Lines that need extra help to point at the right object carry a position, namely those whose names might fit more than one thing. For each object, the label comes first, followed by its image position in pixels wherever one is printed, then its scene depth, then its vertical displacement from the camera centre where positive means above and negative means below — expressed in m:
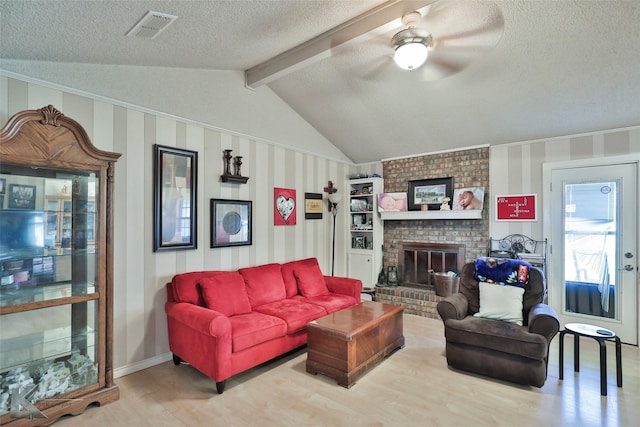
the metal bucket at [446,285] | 4.55 -0.97
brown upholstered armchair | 2.62 -1.05
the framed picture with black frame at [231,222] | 3.65 -0.06
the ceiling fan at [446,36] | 2.42 +1.55
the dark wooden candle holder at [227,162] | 3.75 +0.66
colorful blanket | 3.13 -0.55
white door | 3.64 -0.32
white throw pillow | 3.00 -0.83
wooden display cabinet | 2.16 -0.39
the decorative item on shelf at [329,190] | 5.29 +0.45
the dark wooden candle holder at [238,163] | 3.83 +0.64
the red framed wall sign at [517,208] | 4.21 +0.12
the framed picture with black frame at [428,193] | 4.83 +0.37
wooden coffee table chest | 2.73 -1.14
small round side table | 2.54 -1.06
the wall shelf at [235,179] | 3.72 +0.46
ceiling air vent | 2.12 +1.34
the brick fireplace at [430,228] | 4.58 -0.18
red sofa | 2.61 -0.97
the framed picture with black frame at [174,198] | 3.16 +0.20
